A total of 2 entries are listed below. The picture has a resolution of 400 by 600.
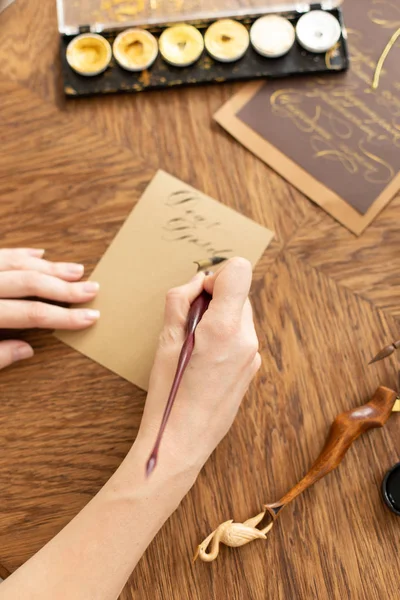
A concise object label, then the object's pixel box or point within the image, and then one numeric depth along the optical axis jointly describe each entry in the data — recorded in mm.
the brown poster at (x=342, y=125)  747
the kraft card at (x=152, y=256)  726
